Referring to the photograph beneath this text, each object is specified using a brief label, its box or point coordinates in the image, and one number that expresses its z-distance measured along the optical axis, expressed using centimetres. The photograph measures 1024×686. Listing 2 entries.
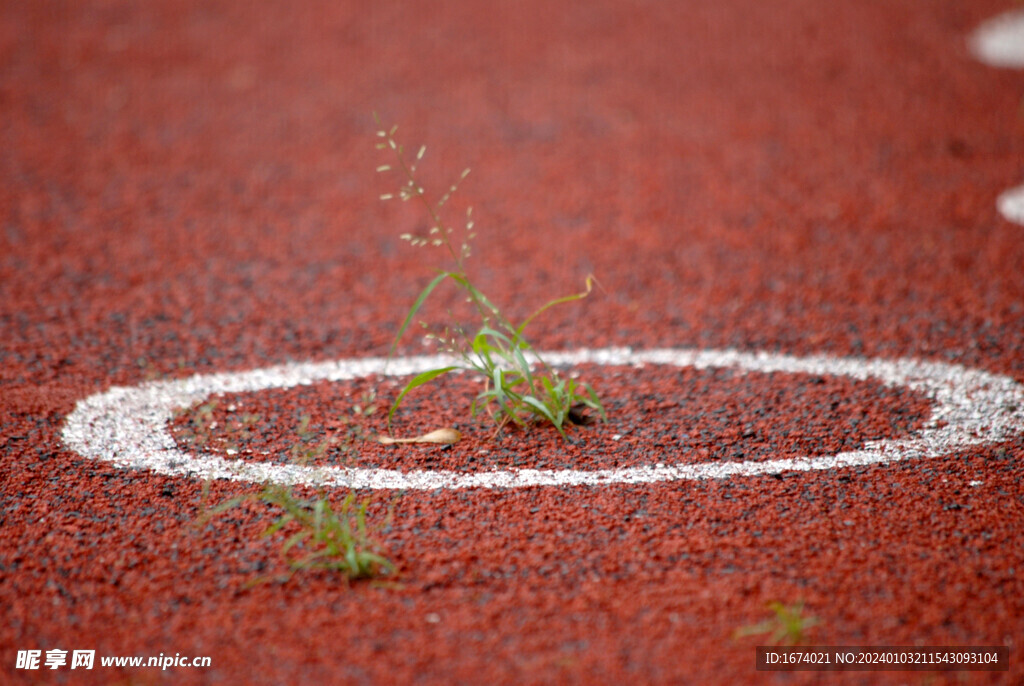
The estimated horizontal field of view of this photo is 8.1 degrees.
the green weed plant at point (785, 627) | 427
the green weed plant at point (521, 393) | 441
